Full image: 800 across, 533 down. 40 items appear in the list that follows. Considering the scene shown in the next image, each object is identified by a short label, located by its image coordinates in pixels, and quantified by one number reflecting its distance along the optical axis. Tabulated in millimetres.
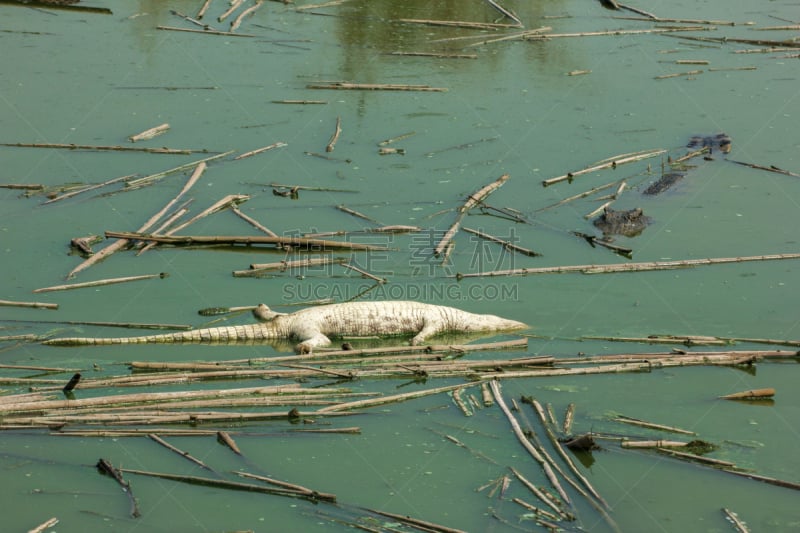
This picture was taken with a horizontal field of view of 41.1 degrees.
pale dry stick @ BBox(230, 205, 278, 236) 15644
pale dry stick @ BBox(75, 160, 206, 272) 14473
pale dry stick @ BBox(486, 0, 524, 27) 28095
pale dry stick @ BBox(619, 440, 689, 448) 10273
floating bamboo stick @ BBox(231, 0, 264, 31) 26944
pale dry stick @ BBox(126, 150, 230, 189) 17516
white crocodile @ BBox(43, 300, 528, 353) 12695
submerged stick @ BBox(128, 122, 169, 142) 19484
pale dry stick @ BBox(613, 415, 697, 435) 10703
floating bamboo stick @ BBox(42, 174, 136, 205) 16953
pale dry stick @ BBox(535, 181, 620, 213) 17500
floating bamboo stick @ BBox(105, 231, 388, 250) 15094
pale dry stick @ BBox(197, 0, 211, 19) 27547
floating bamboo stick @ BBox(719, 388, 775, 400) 11539
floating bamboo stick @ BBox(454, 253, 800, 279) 14587
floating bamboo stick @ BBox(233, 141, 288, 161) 18859
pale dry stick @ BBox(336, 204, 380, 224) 16388
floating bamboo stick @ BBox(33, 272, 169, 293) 13688
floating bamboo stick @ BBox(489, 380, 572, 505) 9508
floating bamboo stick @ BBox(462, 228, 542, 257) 15266
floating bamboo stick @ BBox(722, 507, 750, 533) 9352
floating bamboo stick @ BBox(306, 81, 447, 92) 22812
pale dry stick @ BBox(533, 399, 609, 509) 9492
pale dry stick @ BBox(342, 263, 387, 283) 14291
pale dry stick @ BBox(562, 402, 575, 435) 10594
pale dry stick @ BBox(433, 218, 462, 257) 15211
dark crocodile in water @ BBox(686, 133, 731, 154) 20406
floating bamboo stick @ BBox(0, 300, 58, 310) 13016
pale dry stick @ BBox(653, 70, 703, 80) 24922
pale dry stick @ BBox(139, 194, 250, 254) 15828
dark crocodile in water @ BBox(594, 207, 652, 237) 16375
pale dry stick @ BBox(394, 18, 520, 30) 27609
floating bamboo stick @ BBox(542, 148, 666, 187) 18500
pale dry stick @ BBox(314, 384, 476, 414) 10781
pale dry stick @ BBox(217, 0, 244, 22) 27489
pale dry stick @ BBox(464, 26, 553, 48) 26547
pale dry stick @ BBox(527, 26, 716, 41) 26936
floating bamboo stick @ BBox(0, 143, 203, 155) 18922
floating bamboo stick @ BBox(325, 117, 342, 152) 19317
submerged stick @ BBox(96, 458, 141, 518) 9370
